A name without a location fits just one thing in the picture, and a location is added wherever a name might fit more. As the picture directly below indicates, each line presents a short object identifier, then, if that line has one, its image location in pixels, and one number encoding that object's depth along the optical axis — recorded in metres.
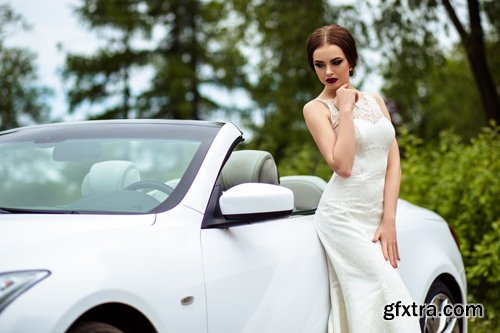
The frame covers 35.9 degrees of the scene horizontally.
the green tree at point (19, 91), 43.04
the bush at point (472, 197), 6.90
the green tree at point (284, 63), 17.12
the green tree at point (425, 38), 14.89
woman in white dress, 3.64
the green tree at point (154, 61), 30.59
